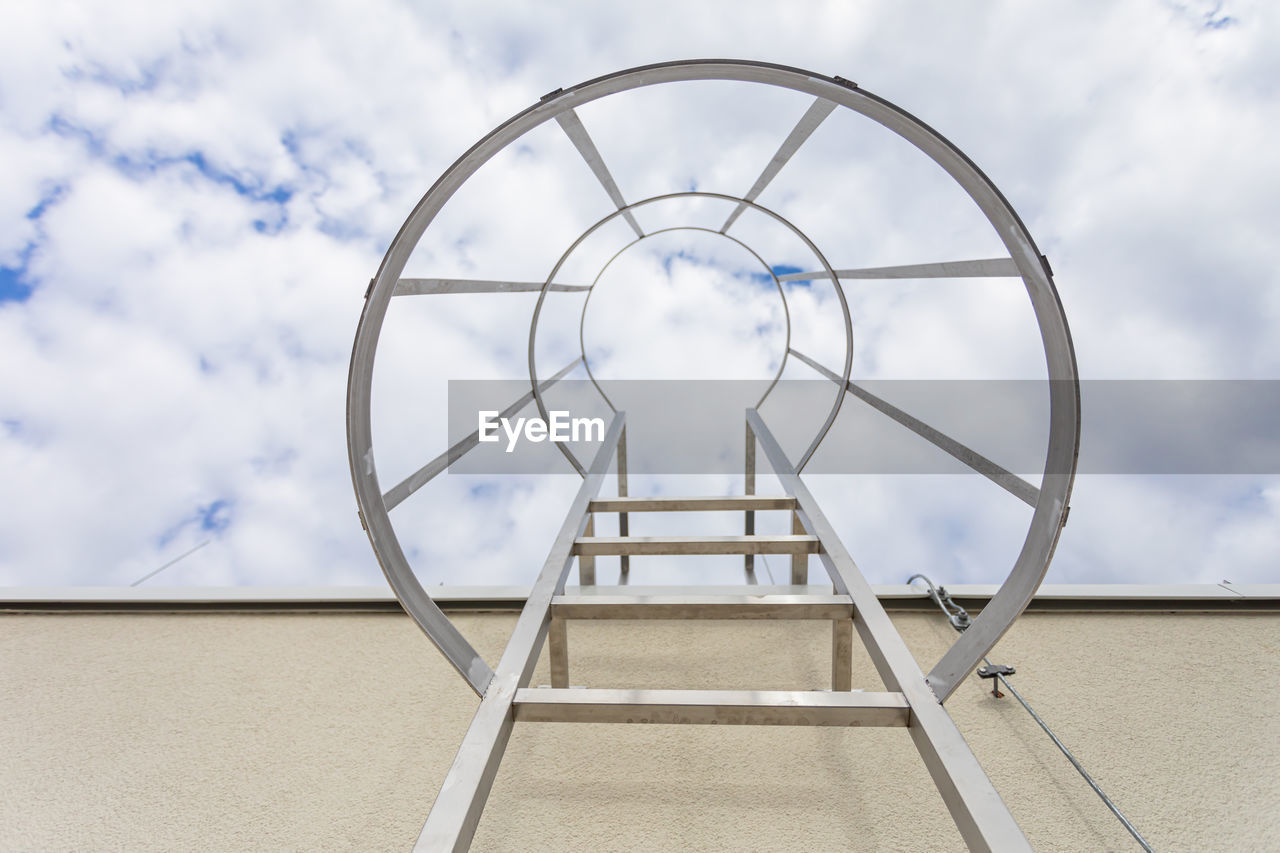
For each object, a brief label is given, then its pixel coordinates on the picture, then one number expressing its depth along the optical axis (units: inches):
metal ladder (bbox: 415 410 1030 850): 43.9
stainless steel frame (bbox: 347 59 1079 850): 44.6
